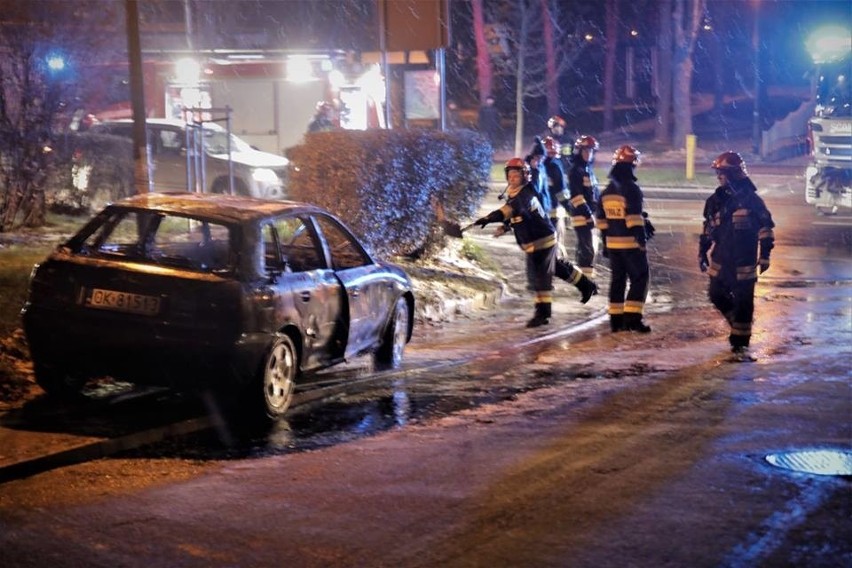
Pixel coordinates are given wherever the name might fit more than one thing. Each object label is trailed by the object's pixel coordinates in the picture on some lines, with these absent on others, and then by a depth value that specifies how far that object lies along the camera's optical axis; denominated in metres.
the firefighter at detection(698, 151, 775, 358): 10.70
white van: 19.88
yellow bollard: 31.83
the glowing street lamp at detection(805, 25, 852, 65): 23.44
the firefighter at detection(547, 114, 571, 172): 16.57
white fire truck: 22.86
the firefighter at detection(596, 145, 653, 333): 11.66
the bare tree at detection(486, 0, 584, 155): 41.09
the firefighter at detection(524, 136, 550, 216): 14.13
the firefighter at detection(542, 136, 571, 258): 14.95
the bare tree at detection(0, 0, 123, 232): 13.74
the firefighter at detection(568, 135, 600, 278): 14.64
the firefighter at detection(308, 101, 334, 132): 20.64
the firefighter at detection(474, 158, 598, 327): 12.30
